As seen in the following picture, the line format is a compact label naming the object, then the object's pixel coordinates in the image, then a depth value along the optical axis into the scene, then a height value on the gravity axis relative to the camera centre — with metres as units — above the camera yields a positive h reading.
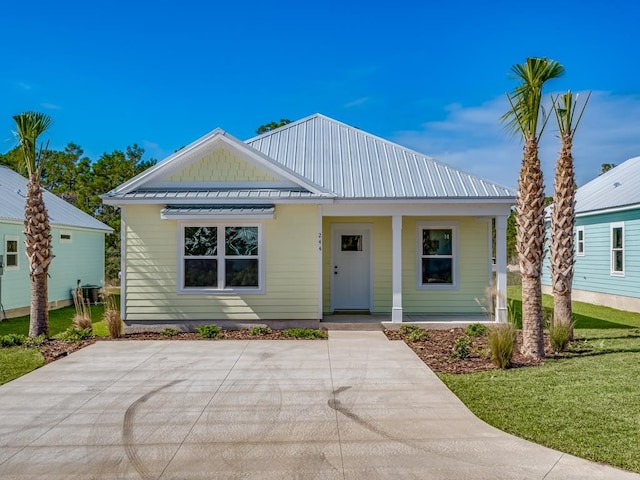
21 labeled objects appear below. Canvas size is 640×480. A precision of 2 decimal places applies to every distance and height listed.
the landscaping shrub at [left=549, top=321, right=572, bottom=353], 8.84 -1.62
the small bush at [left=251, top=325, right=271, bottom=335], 10.95 -1.84
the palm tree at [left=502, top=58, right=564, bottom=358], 8.41 +0.97
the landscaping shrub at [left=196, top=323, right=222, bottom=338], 10.73 -1.81
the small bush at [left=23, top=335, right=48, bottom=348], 9.76 -1.86
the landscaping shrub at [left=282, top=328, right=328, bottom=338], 10.61 -1.86
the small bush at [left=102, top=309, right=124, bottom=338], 10.66 -1.59
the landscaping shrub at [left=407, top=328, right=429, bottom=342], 10.24 -1.87
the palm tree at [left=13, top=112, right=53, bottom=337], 10.26 +0.73
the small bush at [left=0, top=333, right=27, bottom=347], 9.84 -1.84
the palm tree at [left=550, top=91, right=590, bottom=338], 9.82 +0.83
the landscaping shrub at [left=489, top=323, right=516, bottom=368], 7.68 -1.58
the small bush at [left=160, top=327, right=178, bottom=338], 10.94 -1.87
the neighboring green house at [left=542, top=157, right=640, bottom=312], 15.18 +0.34
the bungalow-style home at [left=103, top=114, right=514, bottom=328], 11.33 +0.70
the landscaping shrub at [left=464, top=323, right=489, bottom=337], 10.70 -1.83
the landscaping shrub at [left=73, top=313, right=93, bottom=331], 10.99 -1.65
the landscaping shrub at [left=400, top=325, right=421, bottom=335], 10.93 -1.83
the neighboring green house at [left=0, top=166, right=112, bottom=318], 14.50 +0.21
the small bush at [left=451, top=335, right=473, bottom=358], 8.54 -1.84
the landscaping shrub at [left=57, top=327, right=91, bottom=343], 10.32 -1.84
